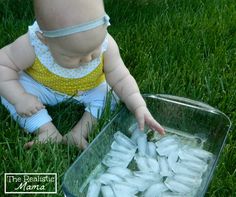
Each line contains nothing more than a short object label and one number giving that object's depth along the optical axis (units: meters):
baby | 1.45
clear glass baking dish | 1.50
